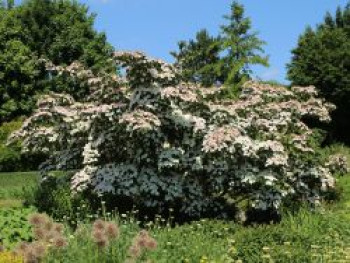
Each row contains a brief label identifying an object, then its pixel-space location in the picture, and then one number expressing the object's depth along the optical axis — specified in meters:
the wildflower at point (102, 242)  7.10
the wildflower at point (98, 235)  7.08
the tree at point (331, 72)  36.09
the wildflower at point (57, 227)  7.57
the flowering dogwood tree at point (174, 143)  13.19
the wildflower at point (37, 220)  7.54
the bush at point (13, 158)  29.44
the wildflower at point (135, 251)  6.83
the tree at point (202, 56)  39.81
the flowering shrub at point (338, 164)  15.88
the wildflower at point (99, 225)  7.21
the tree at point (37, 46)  36.38
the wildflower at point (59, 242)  7.31
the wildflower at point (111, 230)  7.20
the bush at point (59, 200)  13.70
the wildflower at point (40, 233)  7.39
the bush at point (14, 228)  11.24
